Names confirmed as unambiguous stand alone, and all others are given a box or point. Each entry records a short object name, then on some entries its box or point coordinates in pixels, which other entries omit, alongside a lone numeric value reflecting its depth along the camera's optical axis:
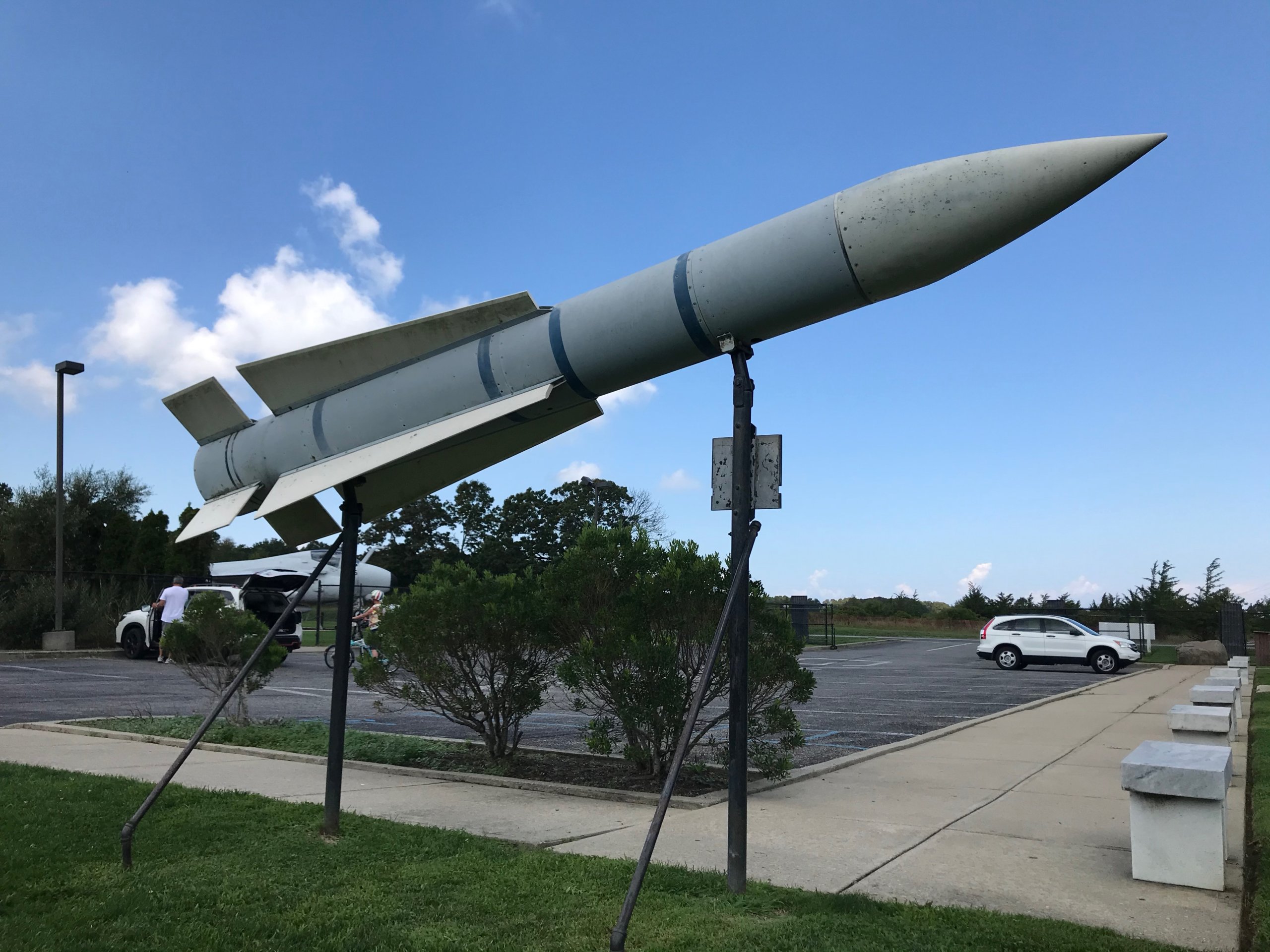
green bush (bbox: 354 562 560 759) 7.50
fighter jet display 43.66
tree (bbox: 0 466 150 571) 36.16
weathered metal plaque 4.64
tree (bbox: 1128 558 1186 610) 39.06
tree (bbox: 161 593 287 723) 9.56
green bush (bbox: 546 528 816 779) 6.73
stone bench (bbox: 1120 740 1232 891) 4.58
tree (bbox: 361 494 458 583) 64.31
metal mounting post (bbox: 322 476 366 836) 5.44
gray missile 4.25
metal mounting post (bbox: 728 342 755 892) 4.38
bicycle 18.02
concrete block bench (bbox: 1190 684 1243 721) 8.31
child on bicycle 8.24
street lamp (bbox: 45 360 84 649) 20.38
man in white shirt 15.16
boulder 25.42
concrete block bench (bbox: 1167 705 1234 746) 6.74
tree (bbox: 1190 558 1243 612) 35.43
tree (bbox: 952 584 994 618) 50.59
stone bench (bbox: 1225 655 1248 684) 18.00
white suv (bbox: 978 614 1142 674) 22.81
